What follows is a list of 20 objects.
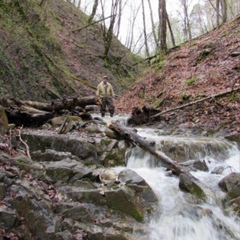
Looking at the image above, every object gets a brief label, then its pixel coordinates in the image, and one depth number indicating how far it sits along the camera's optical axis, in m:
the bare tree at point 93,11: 24.77
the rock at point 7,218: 3.43
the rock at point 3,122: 6.13
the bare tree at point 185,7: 27.21
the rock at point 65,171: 4.98
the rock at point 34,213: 3.63
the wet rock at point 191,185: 5.27
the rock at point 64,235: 3.66
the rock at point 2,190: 3.73
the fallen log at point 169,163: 5.32
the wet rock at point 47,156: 5.72
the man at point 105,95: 12.57
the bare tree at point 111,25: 21.22
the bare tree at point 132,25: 41.84
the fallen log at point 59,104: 9.49
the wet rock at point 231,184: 5.27
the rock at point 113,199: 4.61
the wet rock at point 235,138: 8.05
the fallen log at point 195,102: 10.16
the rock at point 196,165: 6.59
